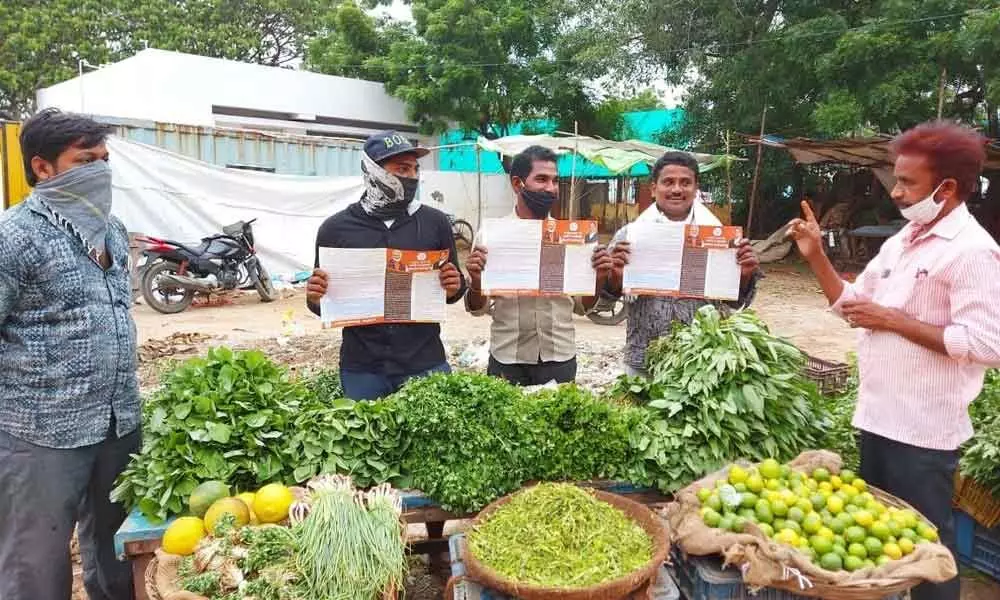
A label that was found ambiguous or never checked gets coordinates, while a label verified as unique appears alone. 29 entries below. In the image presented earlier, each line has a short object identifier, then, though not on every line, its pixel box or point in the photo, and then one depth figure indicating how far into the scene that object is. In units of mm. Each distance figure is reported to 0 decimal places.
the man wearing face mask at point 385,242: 3541
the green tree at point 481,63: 21391
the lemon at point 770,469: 2742
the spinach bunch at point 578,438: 2881
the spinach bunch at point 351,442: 2893
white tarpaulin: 12266
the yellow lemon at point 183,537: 2506
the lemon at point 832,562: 2369
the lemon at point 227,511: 2547
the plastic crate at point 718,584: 2441
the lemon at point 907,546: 2402
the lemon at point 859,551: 2420
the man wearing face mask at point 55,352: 2689
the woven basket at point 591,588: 2189
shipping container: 13227
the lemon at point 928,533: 2480
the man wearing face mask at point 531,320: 3873
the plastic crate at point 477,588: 2406
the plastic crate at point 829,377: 5281
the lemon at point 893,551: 2385
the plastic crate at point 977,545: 3475
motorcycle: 11258
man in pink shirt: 2547
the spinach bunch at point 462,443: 2760
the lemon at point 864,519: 2496
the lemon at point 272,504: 2578
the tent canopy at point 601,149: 15938
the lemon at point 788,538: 2447
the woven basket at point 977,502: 3381
